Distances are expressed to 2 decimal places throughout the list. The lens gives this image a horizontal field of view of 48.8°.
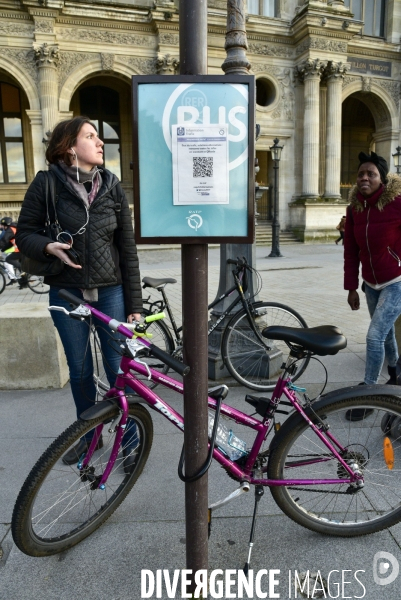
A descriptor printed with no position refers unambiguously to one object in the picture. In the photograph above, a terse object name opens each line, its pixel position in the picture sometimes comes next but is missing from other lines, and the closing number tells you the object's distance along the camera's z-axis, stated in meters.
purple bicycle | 2.04
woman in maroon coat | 3.31
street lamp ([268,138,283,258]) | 16.32
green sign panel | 1.36
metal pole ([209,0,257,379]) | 3.89
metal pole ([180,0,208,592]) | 1.36
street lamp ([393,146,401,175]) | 21.68
